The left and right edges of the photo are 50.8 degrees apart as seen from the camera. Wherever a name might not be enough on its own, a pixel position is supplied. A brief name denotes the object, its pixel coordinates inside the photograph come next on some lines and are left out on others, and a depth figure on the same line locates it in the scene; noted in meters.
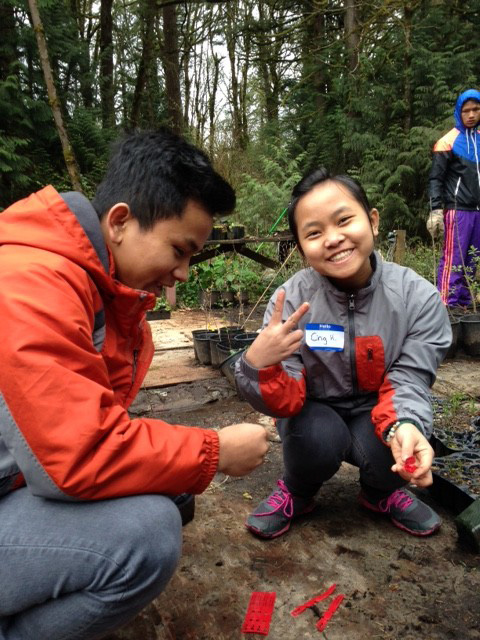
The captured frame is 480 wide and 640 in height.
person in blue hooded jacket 4.75
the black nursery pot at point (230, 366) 3.34
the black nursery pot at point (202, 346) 3.93
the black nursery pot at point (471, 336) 3.83
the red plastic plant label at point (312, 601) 1.40
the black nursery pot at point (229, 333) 3.78
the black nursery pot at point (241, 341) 3.63
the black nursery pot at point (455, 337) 3.82
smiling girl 1.67
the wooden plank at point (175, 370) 3.58
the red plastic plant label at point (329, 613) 1.34
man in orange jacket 0.91
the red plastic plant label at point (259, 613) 1.33
